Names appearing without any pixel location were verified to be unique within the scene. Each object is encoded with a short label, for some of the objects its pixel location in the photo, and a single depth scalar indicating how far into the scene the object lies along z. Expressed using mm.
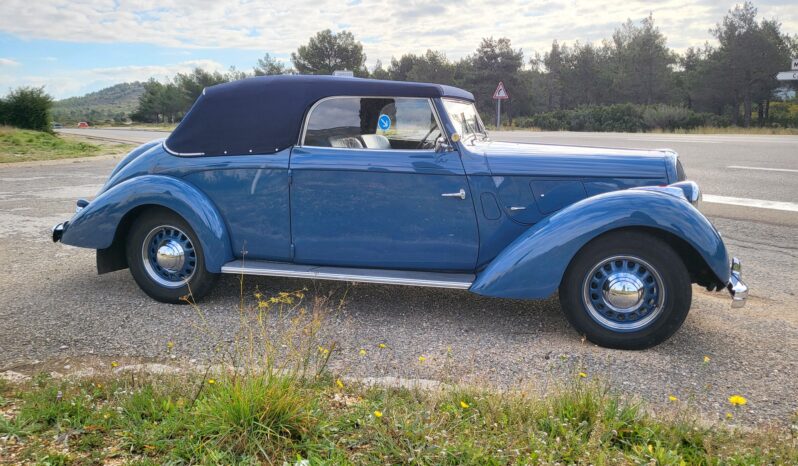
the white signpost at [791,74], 23219
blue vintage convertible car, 3607
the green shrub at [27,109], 26266
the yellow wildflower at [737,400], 2432
